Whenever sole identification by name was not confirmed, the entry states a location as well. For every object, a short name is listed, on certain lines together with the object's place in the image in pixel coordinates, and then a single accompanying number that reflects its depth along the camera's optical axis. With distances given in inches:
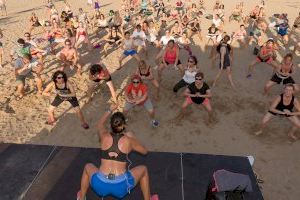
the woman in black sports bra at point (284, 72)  370.8
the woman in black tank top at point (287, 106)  299.7
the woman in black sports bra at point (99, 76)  364.5
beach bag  193.6
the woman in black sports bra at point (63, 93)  311.7
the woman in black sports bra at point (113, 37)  520.0
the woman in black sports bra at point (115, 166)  175.9
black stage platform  231.9
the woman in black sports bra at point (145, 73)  362.9
